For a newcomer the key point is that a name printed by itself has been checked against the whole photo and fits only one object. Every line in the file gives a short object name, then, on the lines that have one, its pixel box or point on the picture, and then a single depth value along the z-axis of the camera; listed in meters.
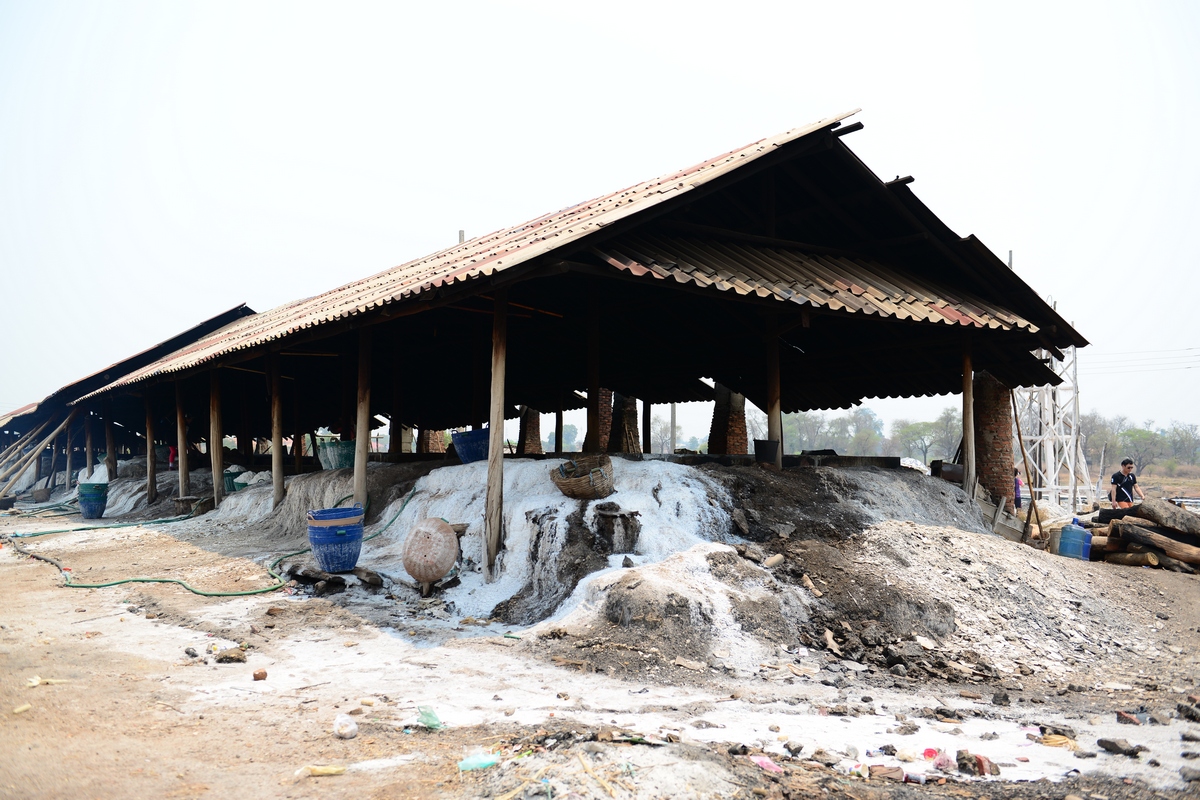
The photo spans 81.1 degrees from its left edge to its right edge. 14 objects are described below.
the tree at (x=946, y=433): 70.25
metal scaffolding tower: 29.23
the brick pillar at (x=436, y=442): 24.16
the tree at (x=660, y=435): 84.84
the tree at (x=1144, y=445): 66.94
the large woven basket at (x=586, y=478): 7.44
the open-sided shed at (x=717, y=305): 7.75
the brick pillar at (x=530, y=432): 19.48
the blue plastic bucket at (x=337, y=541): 7.96
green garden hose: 7.62
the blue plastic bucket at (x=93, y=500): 16.64
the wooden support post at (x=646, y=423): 16.08
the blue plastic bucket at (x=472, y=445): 10.43
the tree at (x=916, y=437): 78.31
